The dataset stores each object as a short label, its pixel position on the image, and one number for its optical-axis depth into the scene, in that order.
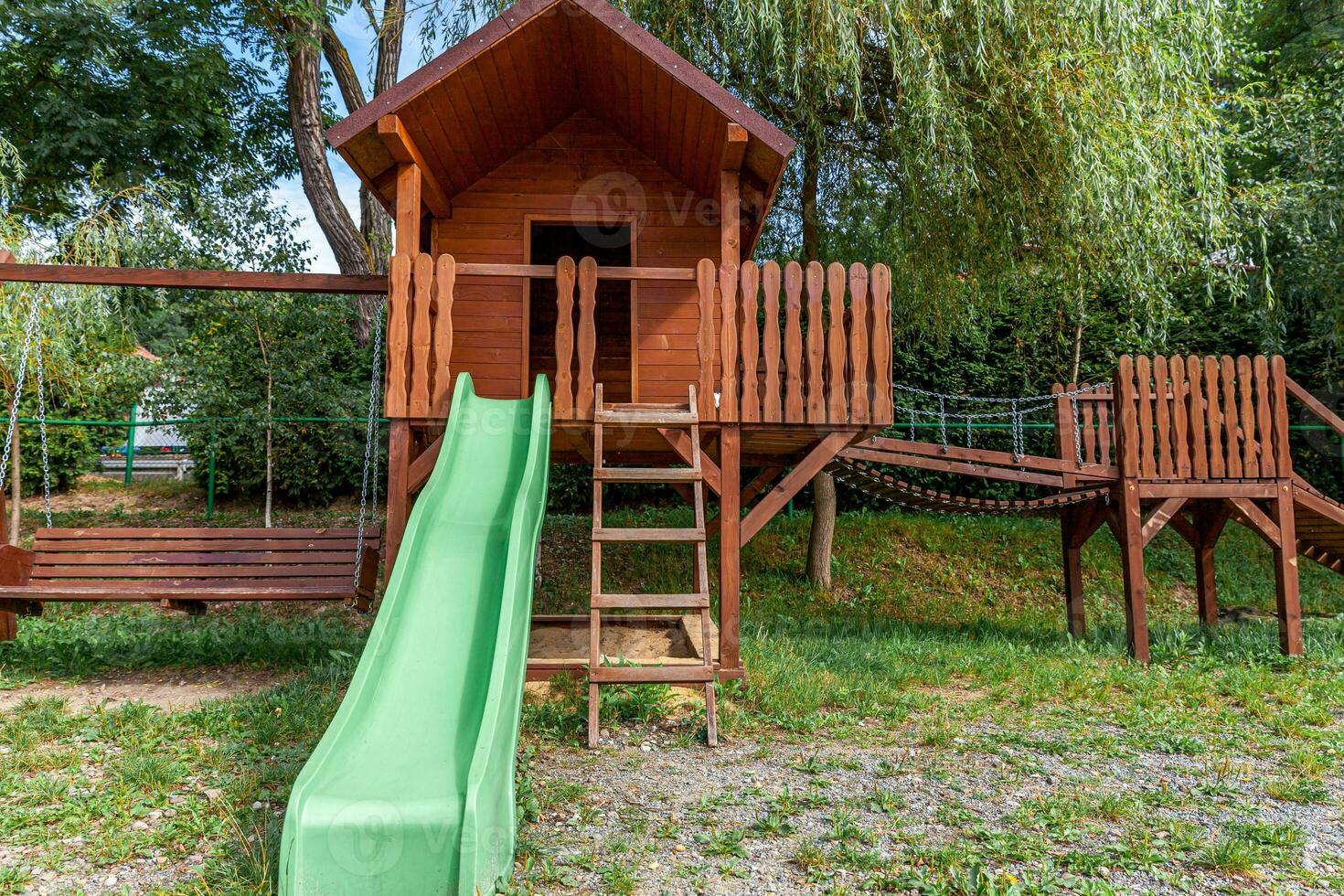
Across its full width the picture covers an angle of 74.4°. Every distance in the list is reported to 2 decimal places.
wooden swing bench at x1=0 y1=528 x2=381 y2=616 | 6.09
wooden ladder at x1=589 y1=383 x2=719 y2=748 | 5.26
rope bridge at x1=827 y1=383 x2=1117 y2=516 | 8.61
